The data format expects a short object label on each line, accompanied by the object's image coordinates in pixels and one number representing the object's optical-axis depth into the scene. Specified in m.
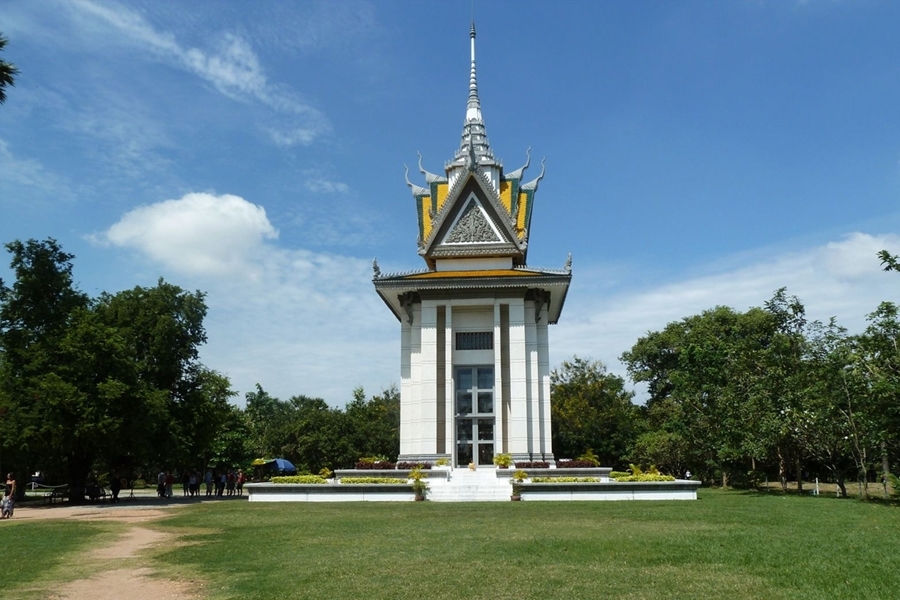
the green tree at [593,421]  49.75
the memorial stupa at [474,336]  35.66
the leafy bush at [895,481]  23.06
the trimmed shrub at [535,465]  32.15
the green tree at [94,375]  26.33
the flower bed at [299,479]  28.73
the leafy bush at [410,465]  32.84
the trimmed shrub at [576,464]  31.79
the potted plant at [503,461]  31.81
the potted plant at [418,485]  26.19
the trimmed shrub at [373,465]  33.09
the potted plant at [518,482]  25.25
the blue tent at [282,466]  48.44
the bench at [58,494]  30.12
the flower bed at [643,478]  26.30
